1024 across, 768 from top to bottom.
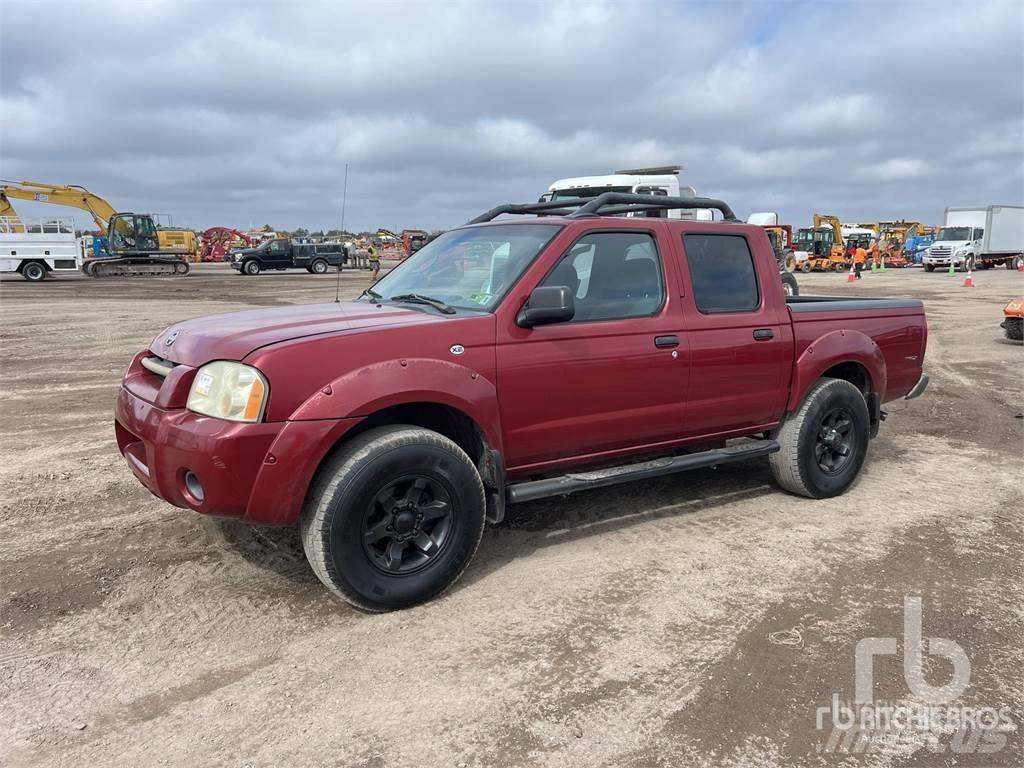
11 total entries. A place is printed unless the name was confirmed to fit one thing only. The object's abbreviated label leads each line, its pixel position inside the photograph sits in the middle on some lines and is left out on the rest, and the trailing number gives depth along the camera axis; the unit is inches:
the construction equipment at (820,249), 1723.7
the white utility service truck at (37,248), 1206.3
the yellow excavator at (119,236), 1342.3
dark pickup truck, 1539.1
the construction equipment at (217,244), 2172.7
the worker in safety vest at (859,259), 1621.6
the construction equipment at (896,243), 2046.0
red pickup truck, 130.5
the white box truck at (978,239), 1617.9
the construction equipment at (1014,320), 501.0
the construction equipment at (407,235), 1764.4
